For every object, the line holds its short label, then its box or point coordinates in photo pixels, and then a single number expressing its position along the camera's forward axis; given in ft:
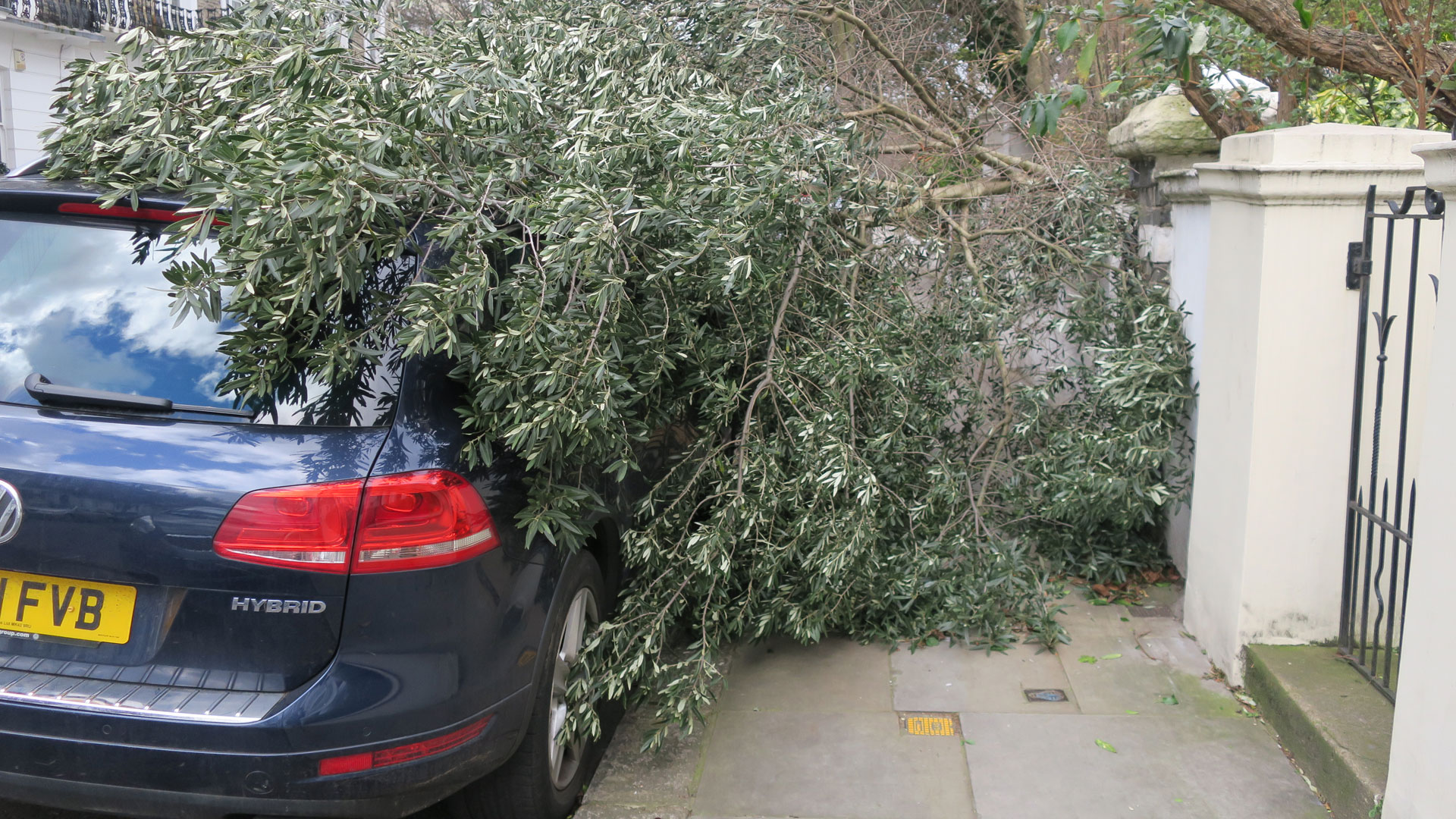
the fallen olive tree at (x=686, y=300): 8.91
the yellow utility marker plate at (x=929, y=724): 12.31
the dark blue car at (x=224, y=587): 8.22
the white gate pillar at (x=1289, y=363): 11.50
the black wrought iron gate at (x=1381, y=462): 11.04
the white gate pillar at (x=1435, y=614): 8.08
